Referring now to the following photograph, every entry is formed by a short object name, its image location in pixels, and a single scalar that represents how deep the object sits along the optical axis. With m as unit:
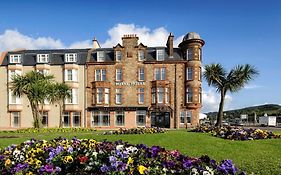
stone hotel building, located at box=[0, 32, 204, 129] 40.41
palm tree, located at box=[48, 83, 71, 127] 32.55
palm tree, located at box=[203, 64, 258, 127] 31.55
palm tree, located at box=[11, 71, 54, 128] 28.78
